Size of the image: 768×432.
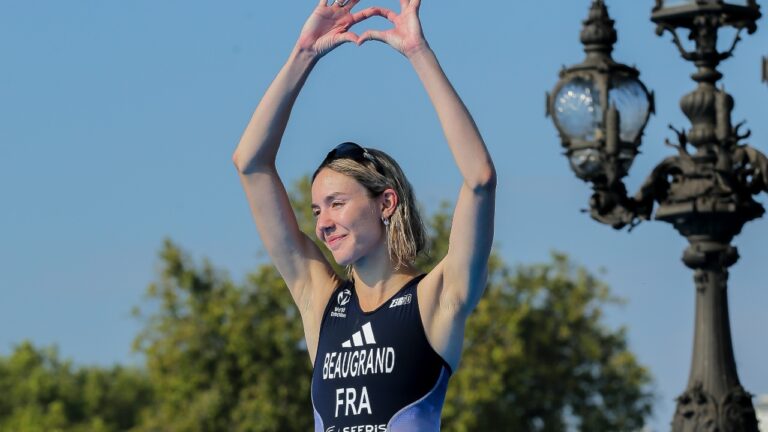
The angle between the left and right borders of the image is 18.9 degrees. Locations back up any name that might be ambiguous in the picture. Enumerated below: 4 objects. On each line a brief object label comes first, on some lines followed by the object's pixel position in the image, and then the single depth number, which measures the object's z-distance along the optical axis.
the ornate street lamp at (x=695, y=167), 14.92
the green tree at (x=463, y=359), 56.62
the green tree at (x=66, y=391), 90.06
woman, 7.79
